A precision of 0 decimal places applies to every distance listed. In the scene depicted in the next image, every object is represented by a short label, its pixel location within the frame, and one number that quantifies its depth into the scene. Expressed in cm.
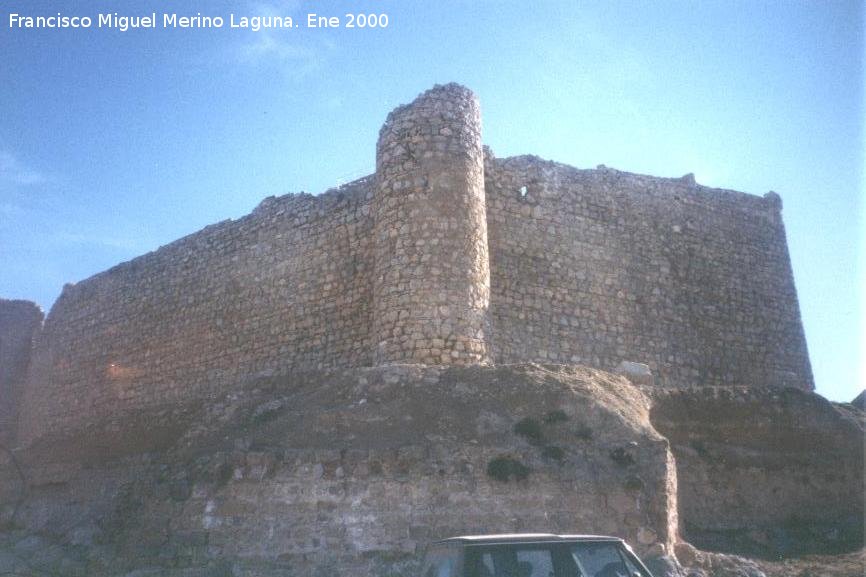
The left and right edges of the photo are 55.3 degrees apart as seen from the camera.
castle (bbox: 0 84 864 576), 974
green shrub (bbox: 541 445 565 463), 1011
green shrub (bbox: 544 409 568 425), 1084
